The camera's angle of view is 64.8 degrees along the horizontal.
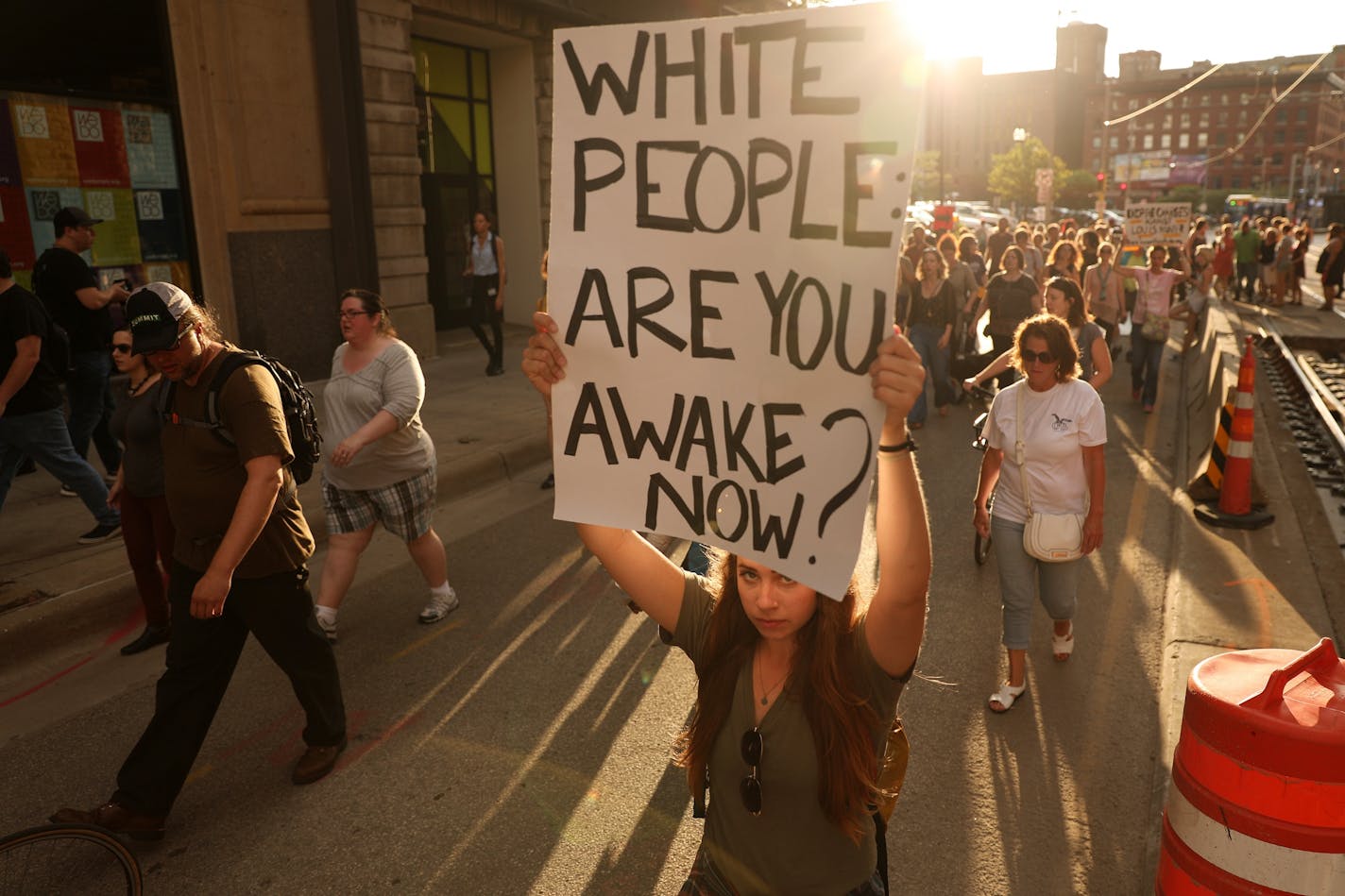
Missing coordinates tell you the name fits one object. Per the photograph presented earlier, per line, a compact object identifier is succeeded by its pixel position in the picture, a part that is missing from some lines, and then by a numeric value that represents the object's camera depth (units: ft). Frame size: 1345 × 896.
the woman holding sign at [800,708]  6.98
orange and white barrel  8.57
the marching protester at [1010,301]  35.14
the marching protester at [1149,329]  38.78
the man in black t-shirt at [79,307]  26.08
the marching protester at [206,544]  12.53
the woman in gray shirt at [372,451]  18.35
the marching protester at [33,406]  21.34
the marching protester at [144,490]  17.61
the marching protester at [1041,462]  16.43
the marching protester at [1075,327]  24.12
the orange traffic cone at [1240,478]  24.59
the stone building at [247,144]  33.63
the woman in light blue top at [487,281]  45.00
